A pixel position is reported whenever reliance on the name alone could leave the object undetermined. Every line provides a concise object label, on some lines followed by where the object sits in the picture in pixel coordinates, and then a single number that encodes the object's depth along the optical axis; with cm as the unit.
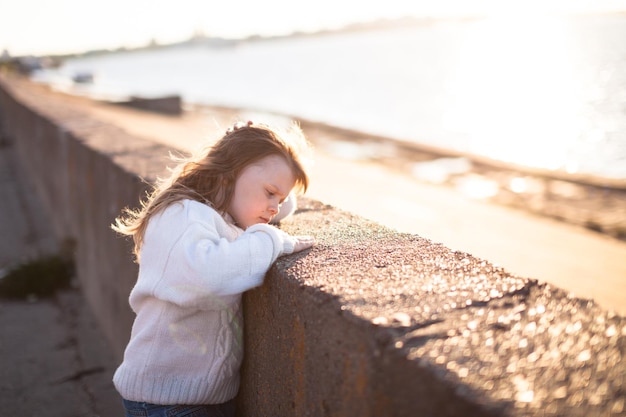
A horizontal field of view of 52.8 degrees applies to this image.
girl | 174
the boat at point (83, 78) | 7544
